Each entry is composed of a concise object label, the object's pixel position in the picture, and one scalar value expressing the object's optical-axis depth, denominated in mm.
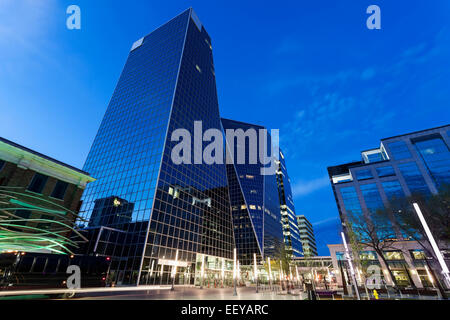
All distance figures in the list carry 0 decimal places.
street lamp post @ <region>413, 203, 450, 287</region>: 10234
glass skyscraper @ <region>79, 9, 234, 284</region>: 38344
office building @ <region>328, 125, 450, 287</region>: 61688
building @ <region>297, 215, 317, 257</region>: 154750
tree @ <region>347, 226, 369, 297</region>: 35875
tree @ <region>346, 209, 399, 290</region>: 42072
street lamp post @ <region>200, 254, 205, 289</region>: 48531
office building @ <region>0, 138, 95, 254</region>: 23953
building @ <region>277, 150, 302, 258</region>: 123375
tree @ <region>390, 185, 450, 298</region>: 33531
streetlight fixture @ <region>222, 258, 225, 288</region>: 55578
